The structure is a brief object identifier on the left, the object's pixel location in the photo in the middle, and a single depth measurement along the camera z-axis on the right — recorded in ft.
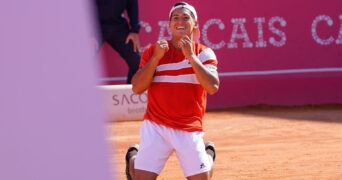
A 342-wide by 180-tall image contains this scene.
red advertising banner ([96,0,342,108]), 70.23
